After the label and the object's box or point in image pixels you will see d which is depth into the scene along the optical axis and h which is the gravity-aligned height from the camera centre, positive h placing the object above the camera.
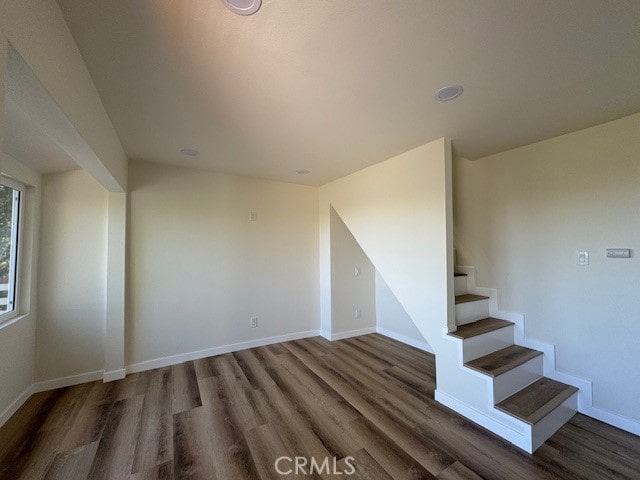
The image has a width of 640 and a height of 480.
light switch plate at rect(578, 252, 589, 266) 2.18 -0.12
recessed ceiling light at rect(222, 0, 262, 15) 1.05 +1.04
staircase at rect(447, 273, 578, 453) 1.84 -1.17
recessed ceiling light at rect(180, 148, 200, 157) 2.64 +1.06
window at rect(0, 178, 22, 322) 2.25 +0.05
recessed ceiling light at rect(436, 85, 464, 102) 1.62 +1.03
